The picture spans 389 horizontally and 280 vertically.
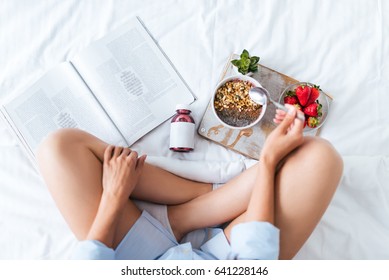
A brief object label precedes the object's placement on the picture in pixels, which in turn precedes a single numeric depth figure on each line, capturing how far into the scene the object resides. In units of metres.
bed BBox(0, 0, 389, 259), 1.04
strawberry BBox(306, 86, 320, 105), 1.04
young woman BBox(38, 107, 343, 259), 0.82
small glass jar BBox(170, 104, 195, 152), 1.03
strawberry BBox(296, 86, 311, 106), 1.03
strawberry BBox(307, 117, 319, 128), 1.03
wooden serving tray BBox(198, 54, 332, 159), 1.07
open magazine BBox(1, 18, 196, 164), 1.08
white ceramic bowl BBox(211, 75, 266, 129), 1.03
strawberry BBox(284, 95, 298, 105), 1.05
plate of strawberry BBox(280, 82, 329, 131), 1.03
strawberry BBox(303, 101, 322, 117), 1.03
